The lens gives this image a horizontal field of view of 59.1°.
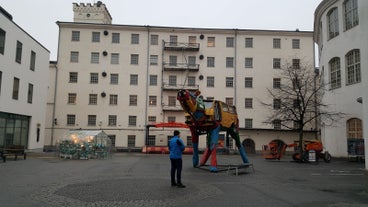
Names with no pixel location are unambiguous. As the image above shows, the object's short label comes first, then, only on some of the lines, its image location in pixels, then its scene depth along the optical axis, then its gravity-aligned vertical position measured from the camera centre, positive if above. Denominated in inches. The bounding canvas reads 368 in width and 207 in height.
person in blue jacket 456.1 -27.0
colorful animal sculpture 665.0 +41.7
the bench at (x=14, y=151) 902.3 -46.4
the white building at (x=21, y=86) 1154.0 +191.4
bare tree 1762.2 +316.7
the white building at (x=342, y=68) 1152.2 +279.4
